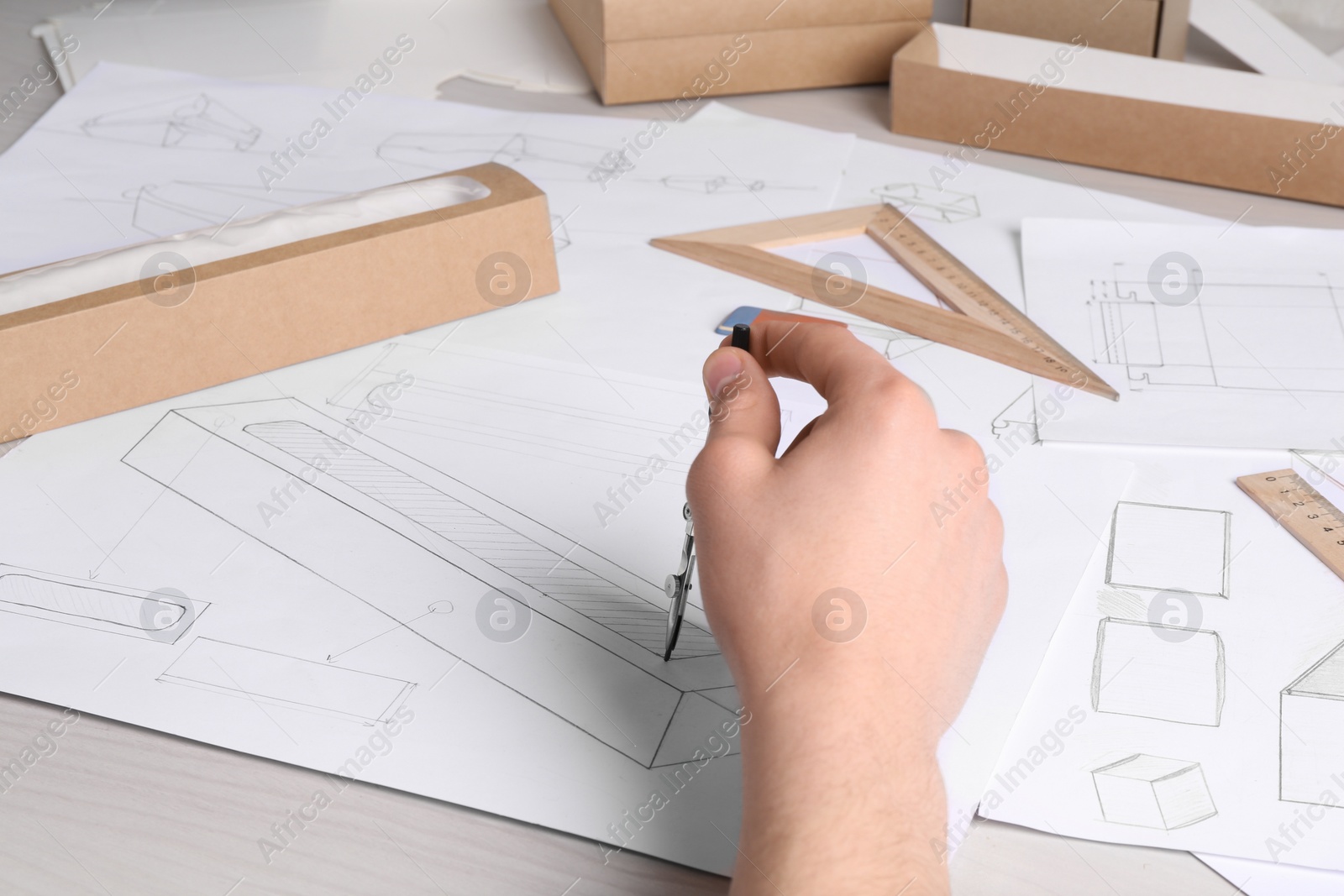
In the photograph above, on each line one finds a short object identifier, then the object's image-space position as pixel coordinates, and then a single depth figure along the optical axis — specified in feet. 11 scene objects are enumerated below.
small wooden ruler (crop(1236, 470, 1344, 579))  2.29
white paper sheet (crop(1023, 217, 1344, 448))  2.66
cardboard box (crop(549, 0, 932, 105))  4.00
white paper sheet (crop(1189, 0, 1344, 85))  3.90
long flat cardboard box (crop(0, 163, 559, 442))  2.68
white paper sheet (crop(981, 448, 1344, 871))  1.80
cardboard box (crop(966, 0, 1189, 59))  3.95
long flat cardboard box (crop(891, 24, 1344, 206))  3.43
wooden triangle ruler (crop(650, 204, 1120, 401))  2.91
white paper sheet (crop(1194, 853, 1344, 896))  1.70
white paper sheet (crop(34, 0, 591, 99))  4.43
